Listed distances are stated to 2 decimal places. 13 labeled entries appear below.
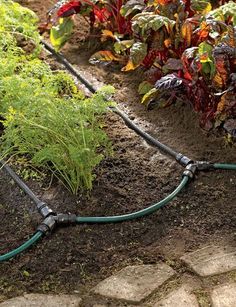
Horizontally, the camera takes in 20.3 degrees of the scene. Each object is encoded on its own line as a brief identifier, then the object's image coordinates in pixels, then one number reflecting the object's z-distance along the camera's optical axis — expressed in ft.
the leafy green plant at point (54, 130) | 11.04
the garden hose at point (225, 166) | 12.01
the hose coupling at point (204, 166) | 12.03
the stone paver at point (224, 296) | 9.19
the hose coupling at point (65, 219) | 10.79
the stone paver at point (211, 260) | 9.86
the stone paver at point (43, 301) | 9.27
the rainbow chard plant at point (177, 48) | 12.10
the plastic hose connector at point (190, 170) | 11.80
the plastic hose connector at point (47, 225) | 10.62
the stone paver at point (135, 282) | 9.45
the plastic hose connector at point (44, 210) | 10.90
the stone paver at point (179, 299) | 9.23
